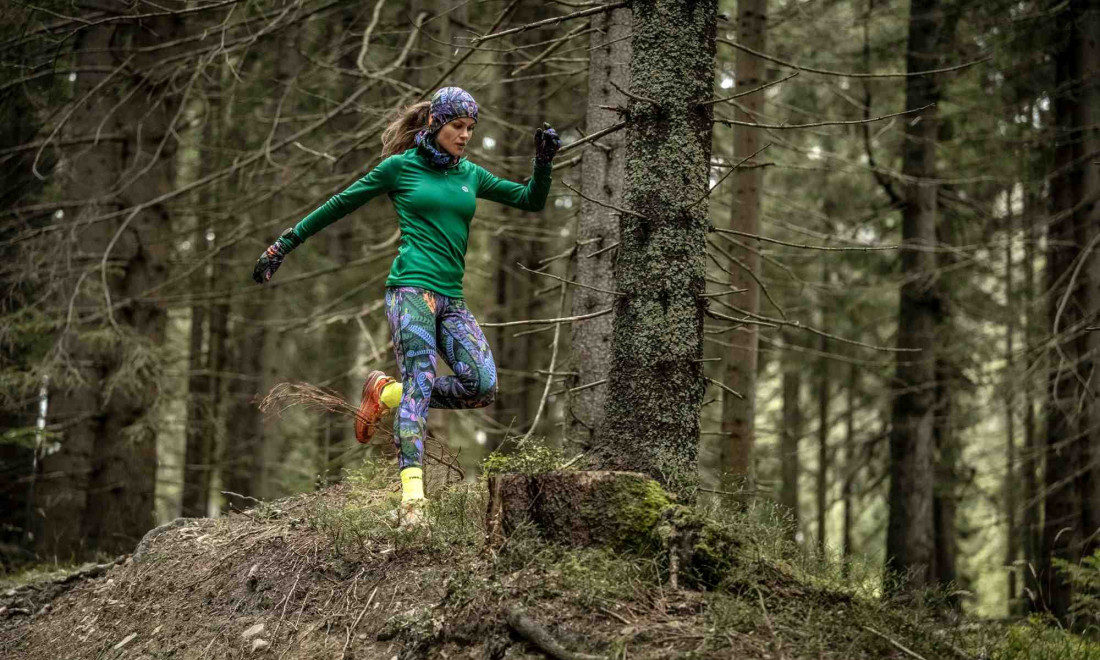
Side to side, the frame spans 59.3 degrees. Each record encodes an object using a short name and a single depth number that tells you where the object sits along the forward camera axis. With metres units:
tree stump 4.87
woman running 5.87
